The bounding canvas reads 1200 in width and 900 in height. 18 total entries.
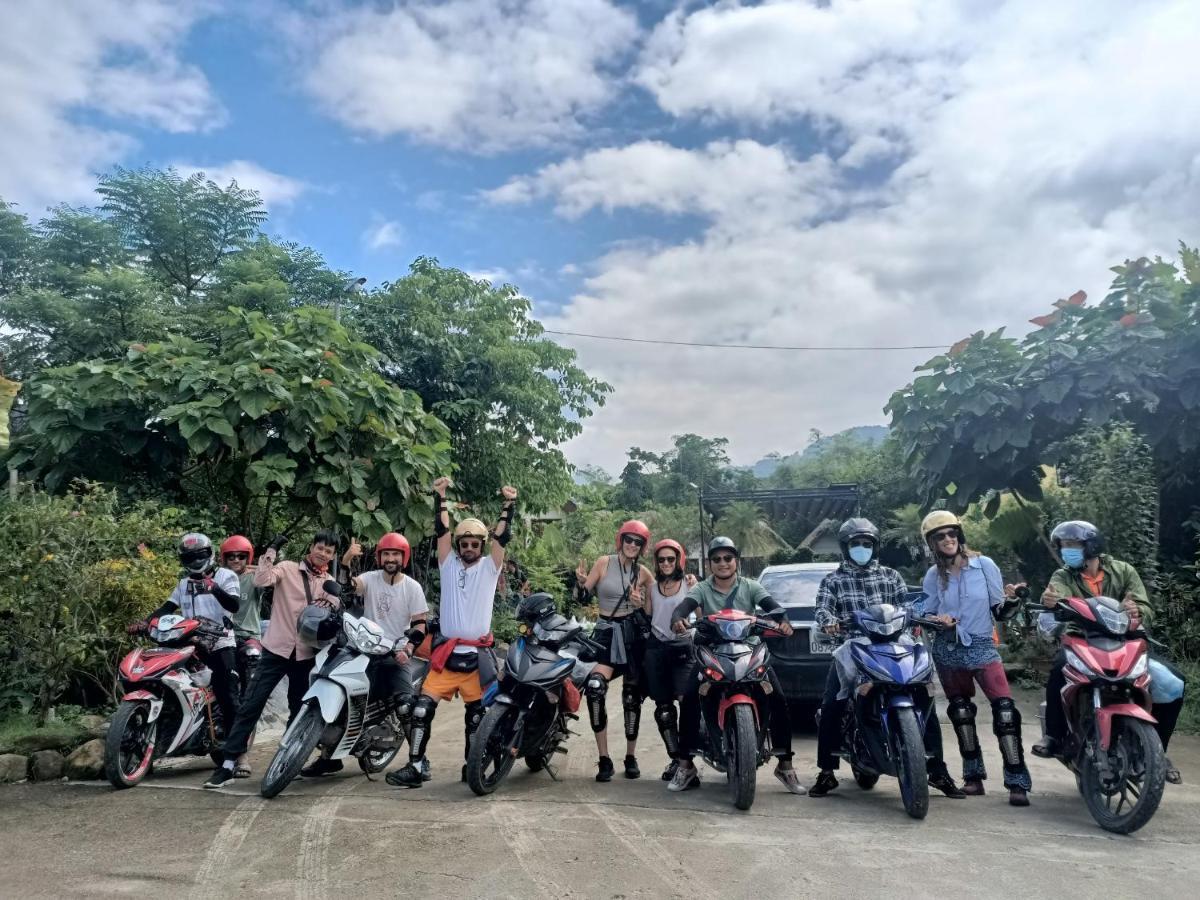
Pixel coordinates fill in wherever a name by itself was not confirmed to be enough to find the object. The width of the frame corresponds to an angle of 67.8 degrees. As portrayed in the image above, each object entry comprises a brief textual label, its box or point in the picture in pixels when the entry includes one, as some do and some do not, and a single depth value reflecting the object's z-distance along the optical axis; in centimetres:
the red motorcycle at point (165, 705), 559
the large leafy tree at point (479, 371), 1386
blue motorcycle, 477
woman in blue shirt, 527
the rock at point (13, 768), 588
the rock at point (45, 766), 597
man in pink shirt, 586
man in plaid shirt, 531
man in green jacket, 525
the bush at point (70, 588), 650
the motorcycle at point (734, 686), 509
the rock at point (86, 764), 593
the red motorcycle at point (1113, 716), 442
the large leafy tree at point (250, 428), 863
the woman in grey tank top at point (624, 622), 595
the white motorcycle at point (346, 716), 530
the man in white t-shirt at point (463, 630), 570
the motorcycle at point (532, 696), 536
